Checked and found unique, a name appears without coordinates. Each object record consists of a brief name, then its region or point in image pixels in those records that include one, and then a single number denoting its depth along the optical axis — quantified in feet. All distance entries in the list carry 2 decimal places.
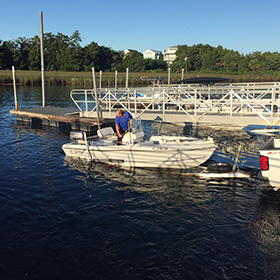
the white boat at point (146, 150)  34.86
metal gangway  61.05
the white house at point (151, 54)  515.09
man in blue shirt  37.50
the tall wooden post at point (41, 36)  78.28
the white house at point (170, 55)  467.11
